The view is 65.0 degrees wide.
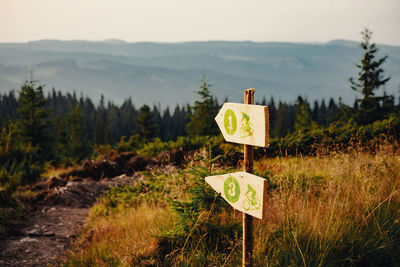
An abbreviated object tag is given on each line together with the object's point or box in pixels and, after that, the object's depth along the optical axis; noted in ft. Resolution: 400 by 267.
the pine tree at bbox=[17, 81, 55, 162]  92.89
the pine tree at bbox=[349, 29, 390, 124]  95.45
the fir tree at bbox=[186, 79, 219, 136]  114.32
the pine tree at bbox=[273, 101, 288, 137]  219.45
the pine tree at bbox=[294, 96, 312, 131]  166.50
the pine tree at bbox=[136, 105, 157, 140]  118.62
